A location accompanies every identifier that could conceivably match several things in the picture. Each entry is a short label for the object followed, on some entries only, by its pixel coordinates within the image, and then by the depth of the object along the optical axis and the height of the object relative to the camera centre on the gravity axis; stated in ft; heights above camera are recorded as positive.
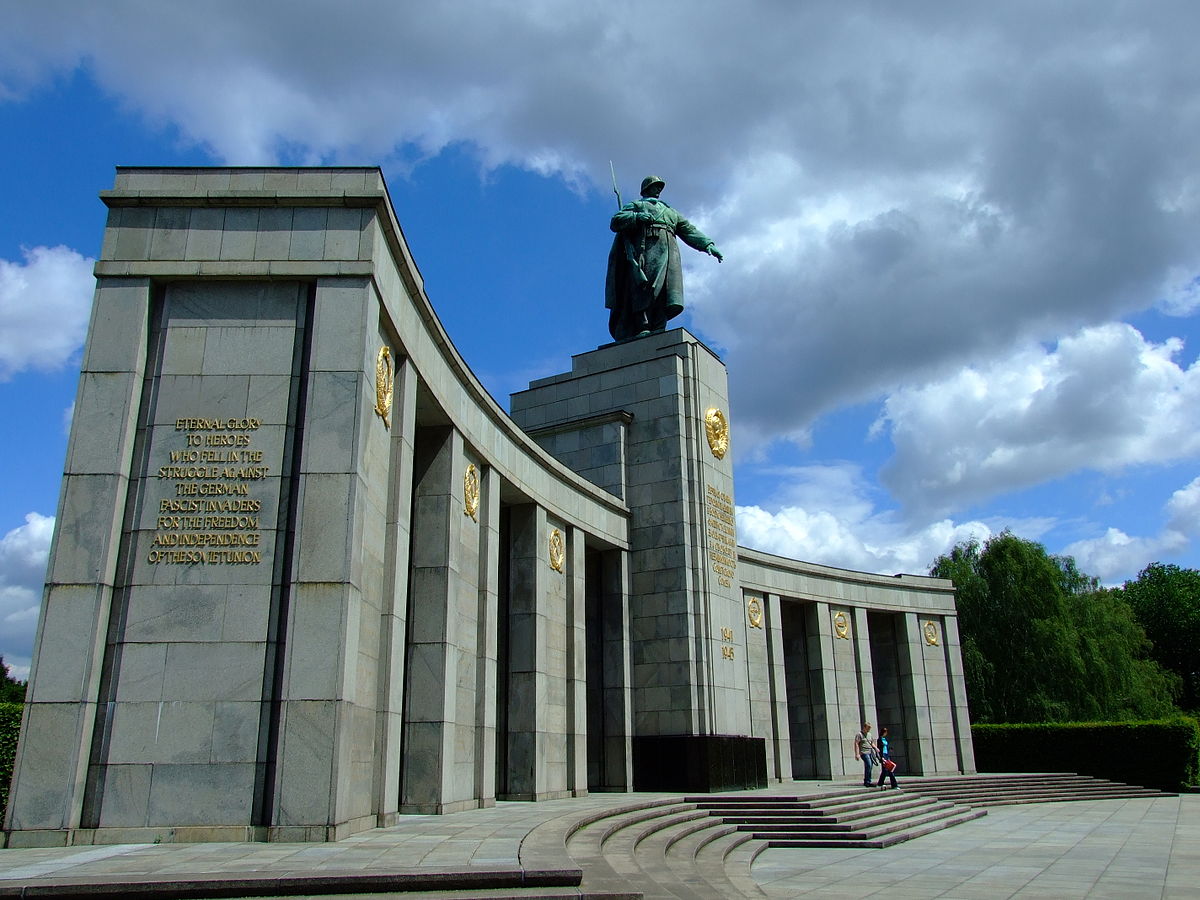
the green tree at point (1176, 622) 223.71 +23.77
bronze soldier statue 92.43 +44.28
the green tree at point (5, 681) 207.31 +12.91
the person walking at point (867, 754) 79.21 -2.17
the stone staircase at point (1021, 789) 86.74 -6.18
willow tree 138.41 +11.62
